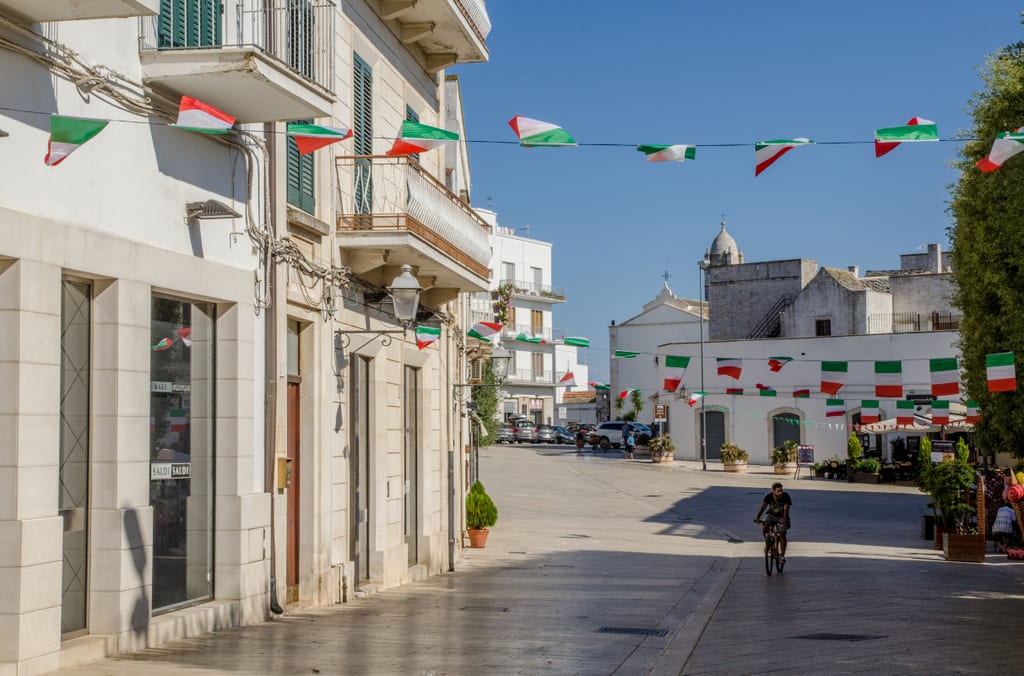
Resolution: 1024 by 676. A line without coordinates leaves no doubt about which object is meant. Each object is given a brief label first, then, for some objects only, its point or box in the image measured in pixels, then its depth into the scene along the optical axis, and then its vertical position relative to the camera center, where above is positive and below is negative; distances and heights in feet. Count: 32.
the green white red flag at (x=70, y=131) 26.45 +6.56
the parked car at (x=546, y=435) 240.12 -0.59
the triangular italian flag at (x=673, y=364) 121.60 +6.53
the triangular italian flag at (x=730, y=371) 125.29 +6.05
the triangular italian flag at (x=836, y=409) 170.60 +2.61
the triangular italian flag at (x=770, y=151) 40.24 +9.11
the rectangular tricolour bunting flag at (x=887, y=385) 110.73 +3.82
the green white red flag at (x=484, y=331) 82.07 +6.81
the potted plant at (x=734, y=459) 164.55 -3.94
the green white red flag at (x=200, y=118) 30.55 +7.90
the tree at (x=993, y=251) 62.23 +9.47
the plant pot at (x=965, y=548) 71.56 -7.07
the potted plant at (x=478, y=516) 78.43 -5.30
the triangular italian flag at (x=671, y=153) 40.27 +9.00
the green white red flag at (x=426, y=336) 58.08 +4.62
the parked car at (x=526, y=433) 238.48 -0.16
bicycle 62.95 -6.17
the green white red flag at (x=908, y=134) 40.11 +9.47
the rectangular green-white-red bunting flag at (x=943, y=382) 102.01 +3.79
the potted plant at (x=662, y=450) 179.11 -2.83
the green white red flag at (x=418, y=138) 38.42 +9.14
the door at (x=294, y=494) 43.80 -2.09
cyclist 64.13 -4.23
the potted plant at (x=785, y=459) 162.81 -3.99
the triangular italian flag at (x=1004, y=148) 39.47 +8.92
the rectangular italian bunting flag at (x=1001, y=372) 62.75 +2.73
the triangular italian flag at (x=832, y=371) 116.06 +5.45
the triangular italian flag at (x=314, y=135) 34.68 +8.41
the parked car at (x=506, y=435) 235.40 -0.48
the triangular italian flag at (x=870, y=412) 157.69 +2.08
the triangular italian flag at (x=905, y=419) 133.90 +0.90
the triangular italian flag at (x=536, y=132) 38.81 +9.40
